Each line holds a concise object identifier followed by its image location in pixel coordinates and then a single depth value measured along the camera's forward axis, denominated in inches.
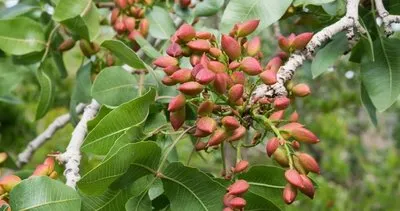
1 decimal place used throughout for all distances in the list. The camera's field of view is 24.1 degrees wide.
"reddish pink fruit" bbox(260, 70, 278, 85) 25.7
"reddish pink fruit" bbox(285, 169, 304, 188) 24.7
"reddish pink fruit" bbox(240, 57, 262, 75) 26.3
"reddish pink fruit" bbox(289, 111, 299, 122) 26.8
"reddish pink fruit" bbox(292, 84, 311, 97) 27.7
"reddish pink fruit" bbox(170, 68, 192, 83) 26.0
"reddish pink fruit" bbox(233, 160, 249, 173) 26.0
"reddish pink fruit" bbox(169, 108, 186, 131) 26.6
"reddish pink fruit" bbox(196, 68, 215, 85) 25.2
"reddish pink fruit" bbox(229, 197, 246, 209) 24.8
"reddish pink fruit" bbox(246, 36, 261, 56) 27.9
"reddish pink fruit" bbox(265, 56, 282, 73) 27.2
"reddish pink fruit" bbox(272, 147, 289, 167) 25.4
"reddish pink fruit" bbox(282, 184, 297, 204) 25.1
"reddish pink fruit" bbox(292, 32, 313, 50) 27.6
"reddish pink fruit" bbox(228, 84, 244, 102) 25.4
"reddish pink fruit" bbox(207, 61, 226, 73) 25.7
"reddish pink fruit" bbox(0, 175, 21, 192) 26.8
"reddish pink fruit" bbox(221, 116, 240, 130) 25.4
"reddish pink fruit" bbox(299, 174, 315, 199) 24.9
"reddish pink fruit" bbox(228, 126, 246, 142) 25.6
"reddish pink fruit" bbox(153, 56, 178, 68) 27.1
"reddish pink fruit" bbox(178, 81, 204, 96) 25.6
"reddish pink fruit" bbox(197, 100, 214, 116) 25.8
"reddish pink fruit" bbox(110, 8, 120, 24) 37.6
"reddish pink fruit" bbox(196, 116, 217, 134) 25.4
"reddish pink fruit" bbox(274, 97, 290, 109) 25.4
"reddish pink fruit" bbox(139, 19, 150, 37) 37.1
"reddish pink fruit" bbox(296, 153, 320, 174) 25.4
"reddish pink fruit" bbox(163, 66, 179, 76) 26.9
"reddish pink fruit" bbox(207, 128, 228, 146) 25.6
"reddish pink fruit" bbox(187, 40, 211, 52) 26.7
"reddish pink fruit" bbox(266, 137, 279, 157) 25.2
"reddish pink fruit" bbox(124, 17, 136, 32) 36.9
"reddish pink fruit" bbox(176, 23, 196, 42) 27.0
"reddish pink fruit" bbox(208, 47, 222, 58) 26.7
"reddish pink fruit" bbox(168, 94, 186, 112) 26.2
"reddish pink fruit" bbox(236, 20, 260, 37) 27.7
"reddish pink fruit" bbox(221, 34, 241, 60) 26.4
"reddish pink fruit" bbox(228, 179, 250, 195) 25.0
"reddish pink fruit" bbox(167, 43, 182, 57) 27.2
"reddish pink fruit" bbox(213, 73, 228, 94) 25.4
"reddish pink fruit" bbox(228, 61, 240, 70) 26.4
